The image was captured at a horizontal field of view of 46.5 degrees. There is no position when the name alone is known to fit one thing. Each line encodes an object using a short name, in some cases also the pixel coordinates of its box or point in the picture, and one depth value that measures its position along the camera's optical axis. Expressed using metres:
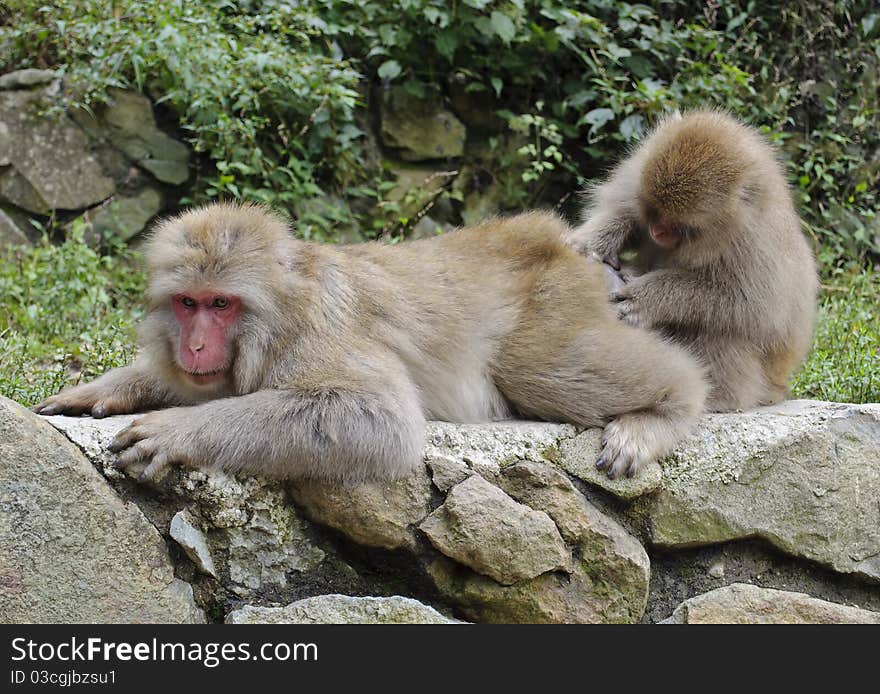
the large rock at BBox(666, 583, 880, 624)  3.65
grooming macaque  4.34
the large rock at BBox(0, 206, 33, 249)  7.64
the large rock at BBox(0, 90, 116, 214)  7.71
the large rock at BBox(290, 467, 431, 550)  3.52
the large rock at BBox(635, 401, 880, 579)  3.94
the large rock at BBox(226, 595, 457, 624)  3.35
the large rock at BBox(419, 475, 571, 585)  3.57
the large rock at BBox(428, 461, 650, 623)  3.67
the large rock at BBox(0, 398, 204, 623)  3.21
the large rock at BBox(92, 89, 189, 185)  7.93
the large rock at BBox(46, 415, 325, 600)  3.44
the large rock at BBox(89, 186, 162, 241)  7.79
